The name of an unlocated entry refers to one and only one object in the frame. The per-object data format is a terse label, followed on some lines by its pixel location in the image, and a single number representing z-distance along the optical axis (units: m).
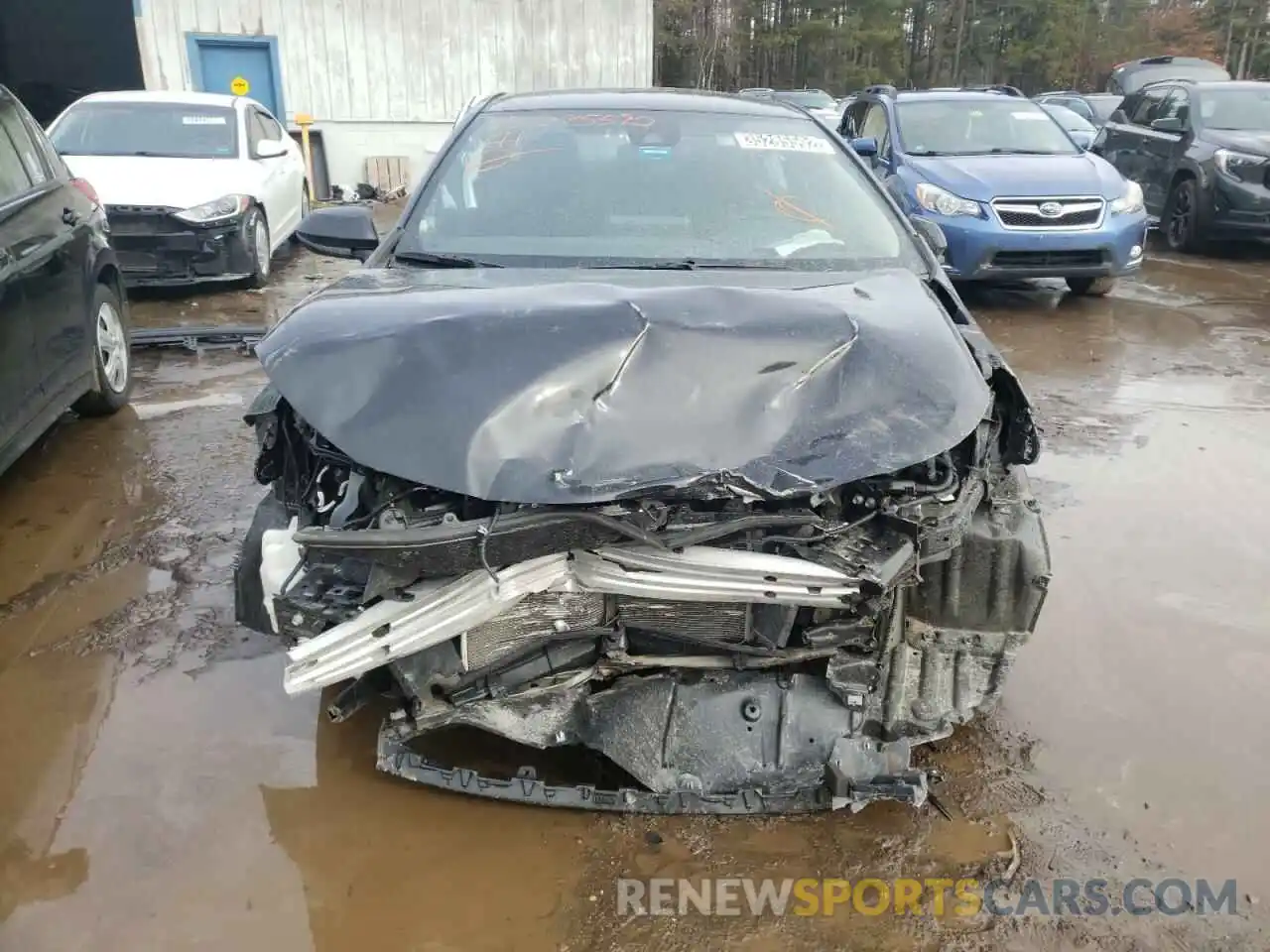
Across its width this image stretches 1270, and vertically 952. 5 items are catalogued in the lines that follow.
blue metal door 14.51
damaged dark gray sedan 2.23
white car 7.95
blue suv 8.01
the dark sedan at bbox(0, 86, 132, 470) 4.34
